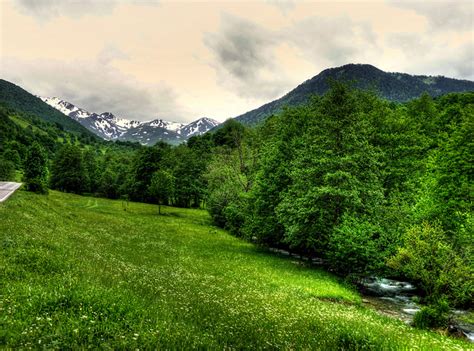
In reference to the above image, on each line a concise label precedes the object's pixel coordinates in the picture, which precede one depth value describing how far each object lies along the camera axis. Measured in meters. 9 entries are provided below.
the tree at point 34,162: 80.00
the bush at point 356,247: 28.00
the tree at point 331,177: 32.03
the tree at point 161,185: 85.31
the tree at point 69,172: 119.46
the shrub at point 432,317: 17.95
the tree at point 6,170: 113.06
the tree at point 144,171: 107.31
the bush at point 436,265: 20.30
